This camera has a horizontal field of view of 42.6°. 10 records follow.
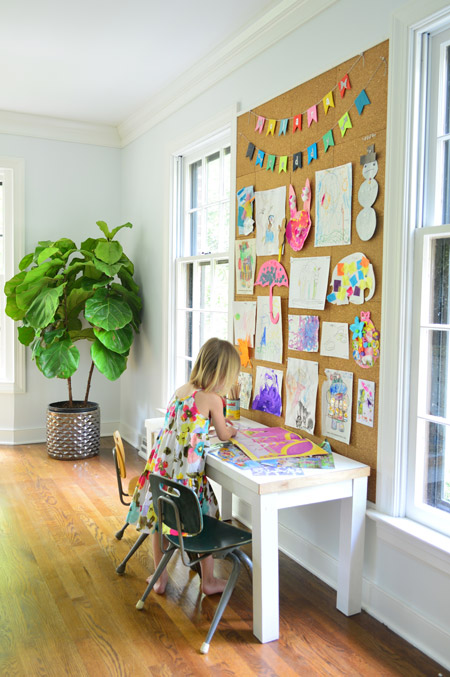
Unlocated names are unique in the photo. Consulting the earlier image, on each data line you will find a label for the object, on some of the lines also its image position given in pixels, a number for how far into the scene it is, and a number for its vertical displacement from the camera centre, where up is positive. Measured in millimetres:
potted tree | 4316 -85
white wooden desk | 2133 -792
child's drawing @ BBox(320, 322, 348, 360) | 2520 -147
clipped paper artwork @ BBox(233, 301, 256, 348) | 3186 -79
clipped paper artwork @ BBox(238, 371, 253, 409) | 3234 -461
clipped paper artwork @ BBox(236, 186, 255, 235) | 3178 +535
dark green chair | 2098 -910
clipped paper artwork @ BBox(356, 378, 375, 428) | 2365 -396
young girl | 2428 -543
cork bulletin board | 2324 +672
